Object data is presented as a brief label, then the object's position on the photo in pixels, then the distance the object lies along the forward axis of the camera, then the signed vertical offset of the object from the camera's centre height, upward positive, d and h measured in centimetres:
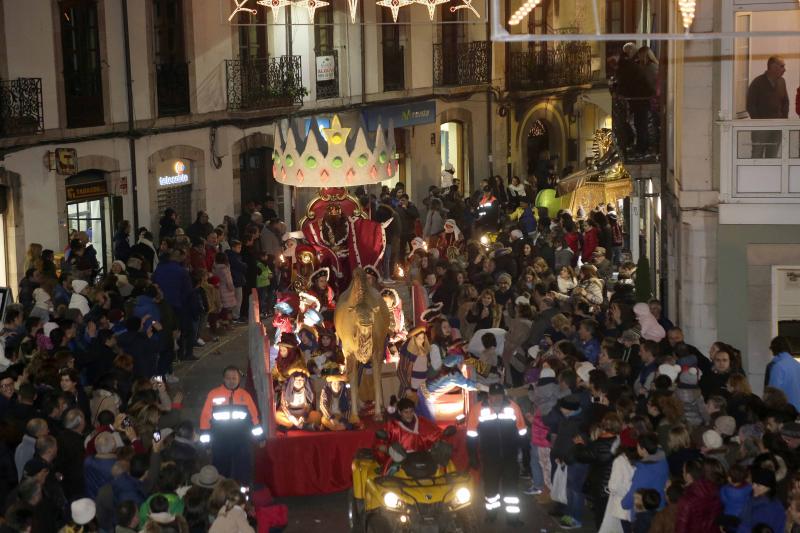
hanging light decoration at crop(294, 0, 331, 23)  2358 +223
